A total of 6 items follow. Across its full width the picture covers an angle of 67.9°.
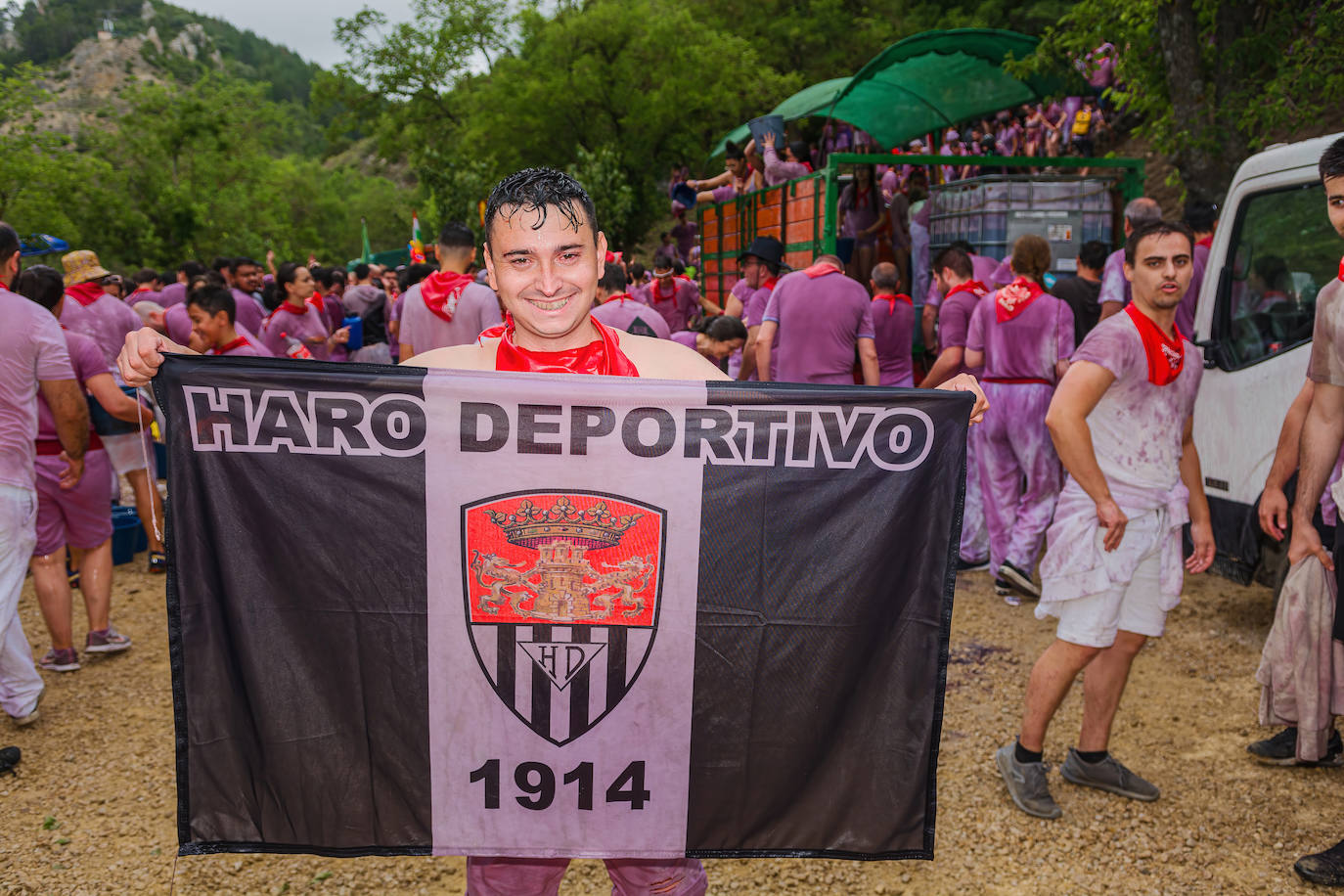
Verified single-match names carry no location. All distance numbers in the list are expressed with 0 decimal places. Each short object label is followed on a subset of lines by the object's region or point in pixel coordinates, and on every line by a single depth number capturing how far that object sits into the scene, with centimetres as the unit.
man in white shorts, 355
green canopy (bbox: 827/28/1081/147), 1332
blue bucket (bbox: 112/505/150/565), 742
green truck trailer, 912
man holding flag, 227
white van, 498
